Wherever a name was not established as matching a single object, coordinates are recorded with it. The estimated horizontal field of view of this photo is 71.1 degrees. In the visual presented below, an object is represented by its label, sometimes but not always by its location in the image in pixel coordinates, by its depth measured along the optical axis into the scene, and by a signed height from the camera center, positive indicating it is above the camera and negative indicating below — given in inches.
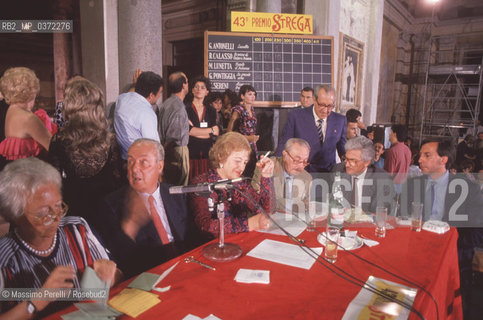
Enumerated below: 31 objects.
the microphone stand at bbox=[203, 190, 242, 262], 61.5 -25.2
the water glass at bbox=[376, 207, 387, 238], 76.7 -23.9
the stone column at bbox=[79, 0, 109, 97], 161.2 +34.7
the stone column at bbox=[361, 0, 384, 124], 279.7 +48.5
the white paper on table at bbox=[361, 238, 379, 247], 72.0 -26.9
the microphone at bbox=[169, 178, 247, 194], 58.9 -12.7
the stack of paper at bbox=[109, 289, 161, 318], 45.4 -26.0
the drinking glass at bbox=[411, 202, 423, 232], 80.7 -23.8
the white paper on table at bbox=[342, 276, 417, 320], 46.8 -27.0
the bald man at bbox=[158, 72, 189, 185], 125.8 -6.7
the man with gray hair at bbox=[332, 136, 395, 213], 105.6 -20.4
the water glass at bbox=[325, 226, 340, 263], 63.6 -24.2
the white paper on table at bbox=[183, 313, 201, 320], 44.5 -26.6
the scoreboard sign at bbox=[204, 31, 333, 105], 189.5 +30.3
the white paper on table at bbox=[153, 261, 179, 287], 53.4 -25.9
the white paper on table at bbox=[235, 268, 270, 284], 53.9 -26.1
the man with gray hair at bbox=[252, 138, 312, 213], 105.8 -18.6
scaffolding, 447.0 +41.9
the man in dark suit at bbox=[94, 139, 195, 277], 68.6 -22.3
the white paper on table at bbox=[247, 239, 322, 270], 61.5 -26.3
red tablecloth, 46.8 -26.8
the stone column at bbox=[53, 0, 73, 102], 246.3 +45.6
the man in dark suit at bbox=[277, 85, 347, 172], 136.7 -6.1
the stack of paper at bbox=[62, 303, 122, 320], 42.6 -25.5
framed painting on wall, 242.8 +32.3
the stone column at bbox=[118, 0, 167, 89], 154.0 +36.0
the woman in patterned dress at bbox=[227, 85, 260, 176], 159.5 -1.0
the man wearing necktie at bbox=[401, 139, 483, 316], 94.0 -24.9
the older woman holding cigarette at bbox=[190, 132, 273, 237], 76.4 -19.6
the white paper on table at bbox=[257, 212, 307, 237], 76.9 -26.0
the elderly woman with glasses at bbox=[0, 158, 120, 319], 45.8 -18.3
